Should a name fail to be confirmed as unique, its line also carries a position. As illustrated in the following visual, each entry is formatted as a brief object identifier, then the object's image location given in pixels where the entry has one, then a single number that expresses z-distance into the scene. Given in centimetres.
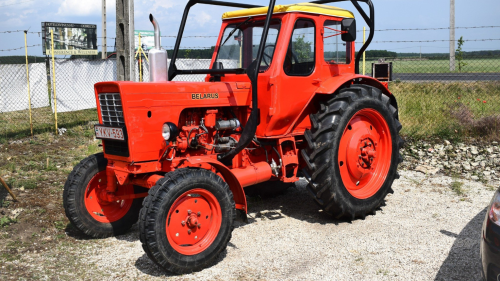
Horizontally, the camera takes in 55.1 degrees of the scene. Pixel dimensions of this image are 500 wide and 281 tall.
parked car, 275
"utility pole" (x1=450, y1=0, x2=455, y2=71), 1781
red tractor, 408
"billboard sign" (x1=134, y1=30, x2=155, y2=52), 3316
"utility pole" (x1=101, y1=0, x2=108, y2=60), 2159
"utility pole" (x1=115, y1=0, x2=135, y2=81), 853
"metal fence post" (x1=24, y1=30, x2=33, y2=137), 956
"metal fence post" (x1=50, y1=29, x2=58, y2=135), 1088
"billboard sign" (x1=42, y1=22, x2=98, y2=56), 1783
